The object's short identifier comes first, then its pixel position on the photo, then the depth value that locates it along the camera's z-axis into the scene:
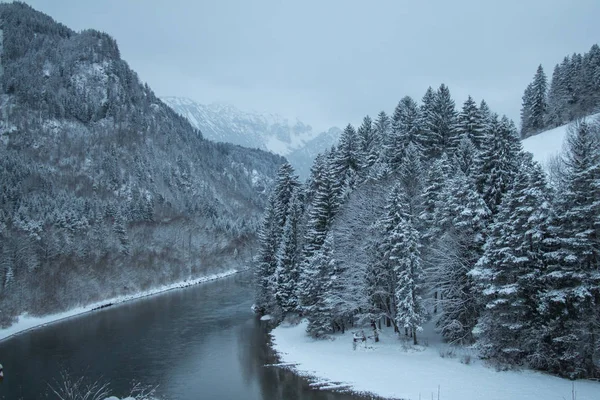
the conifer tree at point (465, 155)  39.12
